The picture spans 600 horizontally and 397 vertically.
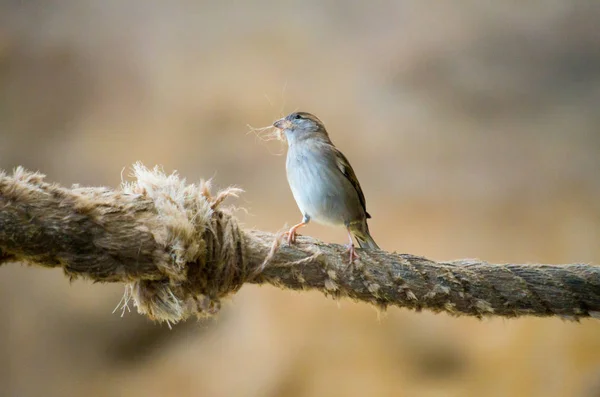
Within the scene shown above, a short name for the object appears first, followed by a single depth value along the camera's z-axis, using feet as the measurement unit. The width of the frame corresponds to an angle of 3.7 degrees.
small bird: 24.86
